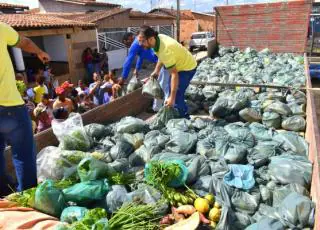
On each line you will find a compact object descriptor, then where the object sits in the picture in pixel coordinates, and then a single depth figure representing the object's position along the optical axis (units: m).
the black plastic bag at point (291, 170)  2.37
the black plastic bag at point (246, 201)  2.18
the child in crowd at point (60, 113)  3.25
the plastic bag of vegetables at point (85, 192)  2.06
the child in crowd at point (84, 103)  4.25
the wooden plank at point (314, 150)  1.79
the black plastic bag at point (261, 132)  3.16
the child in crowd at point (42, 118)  3.54
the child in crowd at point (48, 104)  3.82
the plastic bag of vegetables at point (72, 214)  1.85
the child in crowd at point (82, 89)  5.20
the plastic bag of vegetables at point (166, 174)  2.21
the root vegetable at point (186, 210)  2.05
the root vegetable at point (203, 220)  2.00
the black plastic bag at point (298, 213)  1.94
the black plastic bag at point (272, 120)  3.75
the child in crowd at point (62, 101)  3.76
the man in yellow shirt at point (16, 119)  1.97
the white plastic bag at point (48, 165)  2.40
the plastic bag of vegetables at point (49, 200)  1.91
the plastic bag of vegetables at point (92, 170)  2.17
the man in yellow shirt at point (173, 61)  3.31
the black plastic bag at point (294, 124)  3.62
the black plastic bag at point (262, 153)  2.67
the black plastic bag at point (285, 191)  2.23
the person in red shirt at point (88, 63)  9.65
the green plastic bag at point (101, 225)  1.63
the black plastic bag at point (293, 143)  2.88
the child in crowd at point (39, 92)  4.97
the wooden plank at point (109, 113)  2.78
